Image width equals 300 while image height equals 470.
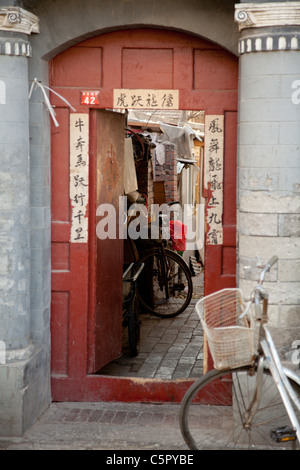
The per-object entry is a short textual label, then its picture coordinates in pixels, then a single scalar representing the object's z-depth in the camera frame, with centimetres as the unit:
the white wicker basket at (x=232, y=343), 506
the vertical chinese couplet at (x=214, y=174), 679
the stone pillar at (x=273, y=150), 589
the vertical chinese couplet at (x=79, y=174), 693
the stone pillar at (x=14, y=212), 628
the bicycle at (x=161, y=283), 1106
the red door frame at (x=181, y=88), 677
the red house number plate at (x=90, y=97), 688
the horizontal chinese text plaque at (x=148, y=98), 682
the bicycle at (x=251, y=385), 509
